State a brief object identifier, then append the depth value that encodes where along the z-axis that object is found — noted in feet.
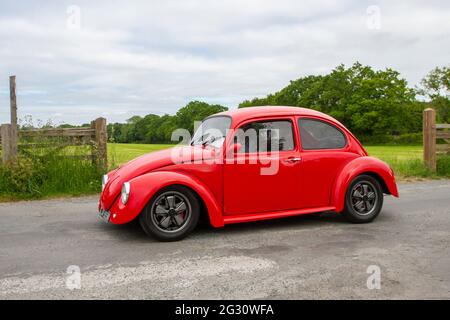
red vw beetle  19.12
